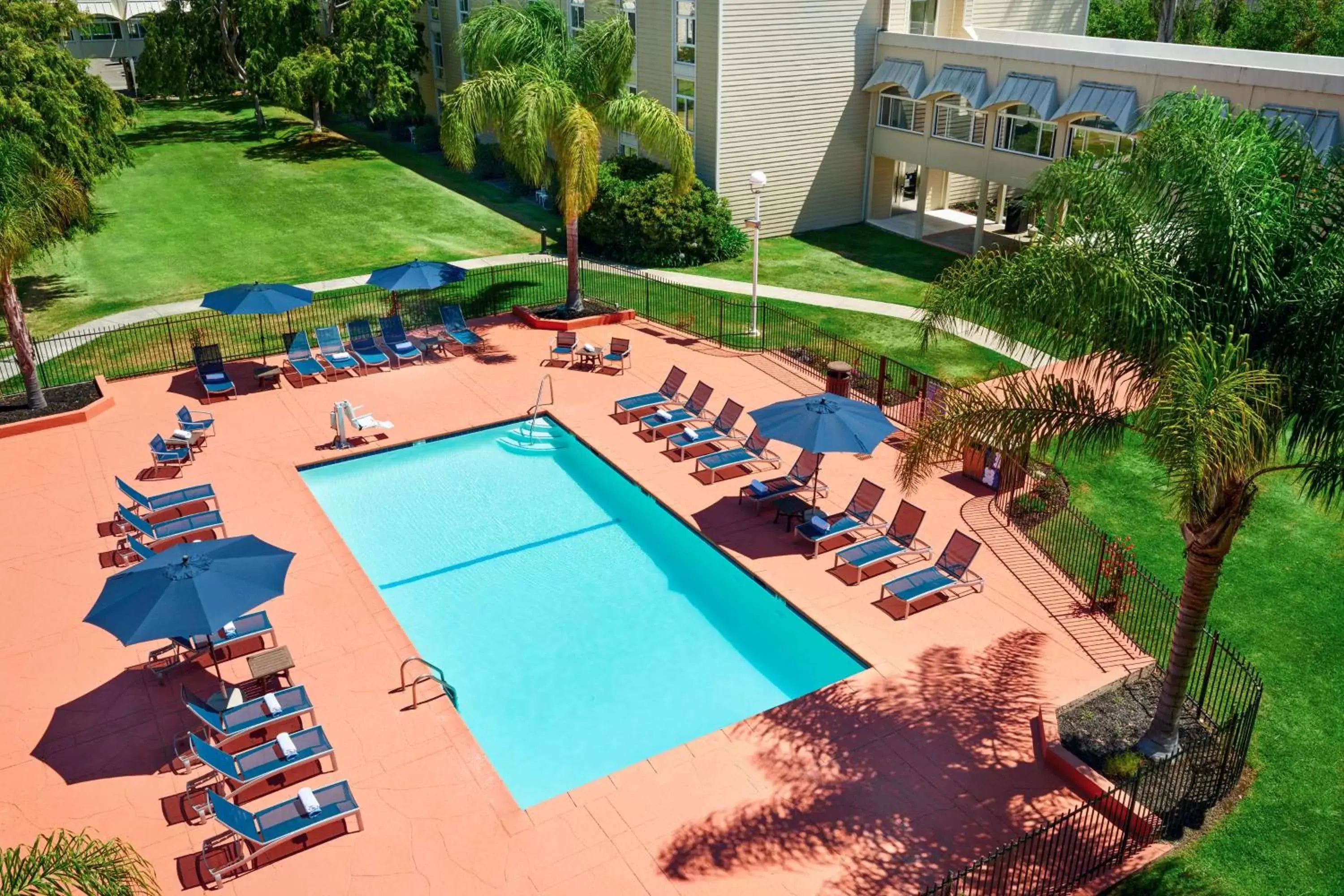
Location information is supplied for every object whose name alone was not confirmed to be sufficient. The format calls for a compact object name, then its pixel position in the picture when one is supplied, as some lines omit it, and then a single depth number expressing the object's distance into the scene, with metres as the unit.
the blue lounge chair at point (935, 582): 15.64
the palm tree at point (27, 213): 20.12
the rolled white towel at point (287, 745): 12.41
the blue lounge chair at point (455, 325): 26.69
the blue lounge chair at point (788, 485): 18.73
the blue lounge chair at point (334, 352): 24.95
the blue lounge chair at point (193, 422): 21.14
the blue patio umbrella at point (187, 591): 12.66
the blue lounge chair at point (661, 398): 22.30
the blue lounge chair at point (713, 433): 20.75
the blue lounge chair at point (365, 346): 25.09
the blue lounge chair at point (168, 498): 17.98
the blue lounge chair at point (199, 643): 14.45
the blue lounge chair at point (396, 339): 25.75
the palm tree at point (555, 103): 25.31
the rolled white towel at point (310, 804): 11.54
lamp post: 24.78
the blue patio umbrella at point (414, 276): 25.08
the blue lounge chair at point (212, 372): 23.42
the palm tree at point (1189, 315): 9.62
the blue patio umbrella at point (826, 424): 17.00
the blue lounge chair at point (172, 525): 17.31
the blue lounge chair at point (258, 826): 11.15
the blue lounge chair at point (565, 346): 25.77
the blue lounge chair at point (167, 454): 20.06
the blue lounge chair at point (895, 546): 16.53
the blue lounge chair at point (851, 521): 17.45
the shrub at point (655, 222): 33.25
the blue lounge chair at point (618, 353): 25.14
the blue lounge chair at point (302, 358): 24.42
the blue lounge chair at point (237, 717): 12.76
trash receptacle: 22.06
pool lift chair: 21.20
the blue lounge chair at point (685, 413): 21.77
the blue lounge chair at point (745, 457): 19.94
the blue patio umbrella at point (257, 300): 23.47
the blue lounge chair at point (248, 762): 12.02
